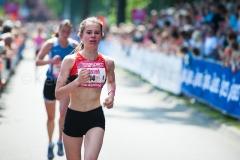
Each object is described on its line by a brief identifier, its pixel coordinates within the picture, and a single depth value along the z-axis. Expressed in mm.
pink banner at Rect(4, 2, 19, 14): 48978
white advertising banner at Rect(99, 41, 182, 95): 19719
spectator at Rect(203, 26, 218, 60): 18297
